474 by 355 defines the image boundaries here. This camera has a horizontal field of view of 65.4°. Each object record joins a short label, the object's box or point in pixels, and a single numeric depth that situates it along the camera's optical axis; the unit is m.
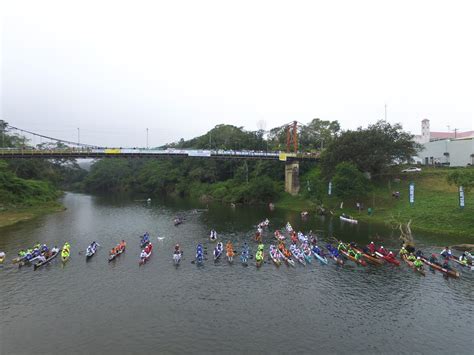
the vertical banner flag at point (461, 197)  55.81
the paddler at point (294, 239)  49.09
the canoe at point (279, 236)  50.11
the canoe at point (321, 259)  39.62
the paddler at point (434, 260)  37.14
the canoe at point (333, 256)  39.48
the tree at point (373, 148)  74.44
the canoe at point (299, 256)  39.78
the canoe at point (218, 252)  41.50
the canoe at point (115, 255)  41.17
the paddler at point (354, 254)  40.19
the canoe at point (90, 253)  41.89
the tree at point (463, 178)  52.75
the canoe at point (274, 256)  39.47
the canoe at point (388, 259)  38.83
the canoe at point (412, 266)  35.94
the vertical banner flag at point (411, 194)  64.12
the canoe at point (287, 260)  39.12
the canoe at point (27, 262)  38.53
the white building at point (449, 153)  88.69
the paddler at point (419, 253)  39.97
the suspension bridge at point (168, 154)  87.06
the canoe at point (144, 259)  40.14
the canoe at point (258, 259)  39.31
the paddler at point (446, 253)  39.25
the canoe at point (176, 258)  39.88
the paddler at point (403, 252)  40.04
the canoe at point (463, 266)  36.72
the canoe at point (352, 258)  39.19
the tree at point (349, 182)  67.81
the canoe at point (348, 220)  63.15
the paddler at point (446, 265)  35.56
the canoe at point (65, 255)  40.54
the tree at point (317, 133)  128.00
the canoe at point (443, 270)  34.80
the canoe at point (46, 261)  37.73
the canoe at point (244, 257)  39.78
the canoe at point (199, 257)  39.78
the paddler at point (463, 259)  37.28
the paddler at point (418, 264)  36.53
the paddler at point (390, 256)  39.41
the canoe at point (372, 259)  39.25
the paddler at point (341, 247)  43.17
